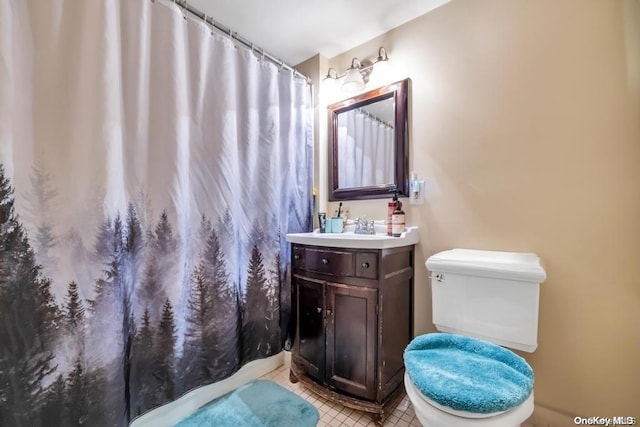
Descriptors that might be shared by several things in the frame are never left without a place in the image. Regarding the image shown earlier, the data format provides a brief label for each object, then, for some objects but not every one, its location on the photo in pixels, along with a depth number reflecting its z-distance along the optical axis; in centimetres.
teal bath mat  123
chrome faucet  164
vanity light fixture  162
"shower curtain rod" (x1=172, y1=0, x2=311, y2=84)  126
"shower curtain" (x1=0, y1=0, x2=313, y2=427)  86
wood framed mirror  158
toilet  72
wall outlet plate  151
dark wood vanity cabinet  122
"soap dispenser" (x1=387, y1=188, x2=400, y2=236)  148
